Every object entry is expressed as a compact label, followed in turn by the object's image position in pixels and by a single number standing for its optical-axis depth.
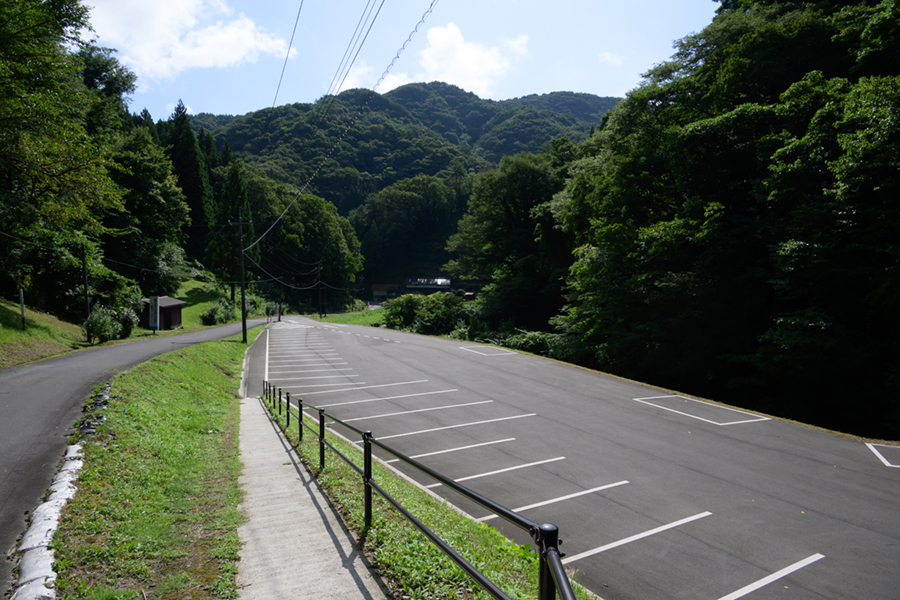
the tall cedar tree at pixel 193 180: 65.25
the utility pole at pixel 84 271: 27.11
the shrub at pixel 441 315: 46.66
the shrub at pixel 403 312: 52.44
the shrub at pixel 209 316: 47.09
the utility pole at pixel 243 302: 30.46
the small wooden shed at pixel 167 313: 36.51
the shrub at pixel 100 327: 23.31
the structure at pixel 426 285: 105.19
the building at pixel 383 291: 110.56
